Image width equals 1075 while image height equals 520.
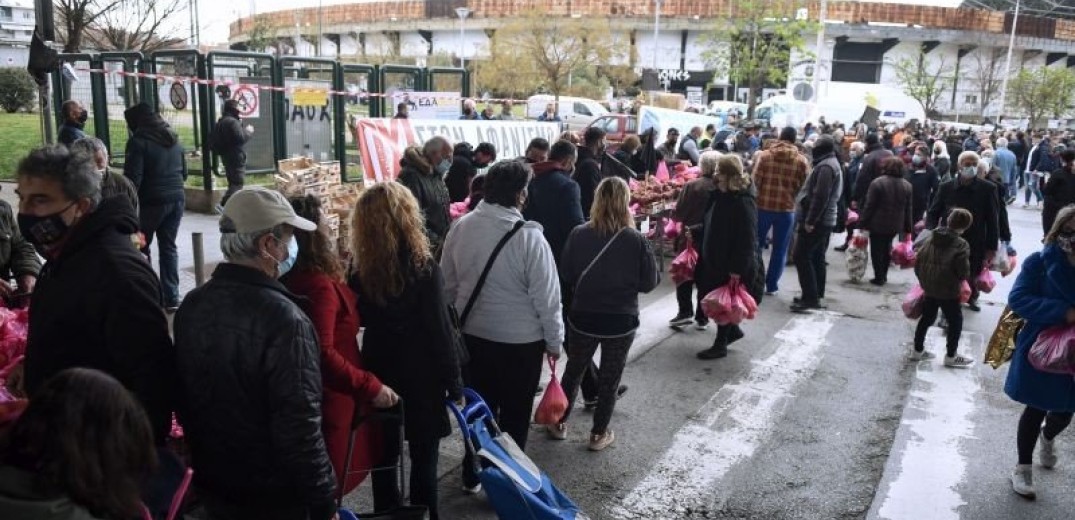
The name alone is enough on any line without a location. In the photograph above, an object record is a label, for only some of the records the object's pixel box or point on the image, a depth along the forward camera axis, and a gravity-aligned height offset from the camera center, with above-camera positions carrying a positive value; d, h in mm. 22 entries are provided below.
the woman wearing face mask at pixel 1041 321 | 4305 -1079
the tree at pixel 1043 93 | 47656 +1386
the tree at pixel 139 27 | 19531 +1593
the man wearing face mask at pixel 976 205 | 8203 -917
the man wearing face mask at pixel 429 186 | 6328 -680
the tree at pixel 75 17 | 15195 +1384
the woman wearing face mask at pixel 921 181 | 12062 -1009
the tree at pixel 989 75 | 55469 +2764
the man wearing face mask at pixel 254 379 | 2467 -869
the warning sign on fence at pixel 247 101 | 13125 -109
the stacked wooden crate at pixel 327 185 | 8250 -935
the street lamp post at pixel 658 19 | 53650 +5846
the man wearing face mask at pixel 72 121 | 8047 -311
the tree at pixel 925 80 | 53606 +2203
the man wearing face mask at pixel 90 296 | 2555 -648
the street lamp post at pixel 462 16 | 56803 +5948
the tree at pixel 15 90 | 25359 -59
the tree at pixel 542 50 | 45938 +2967
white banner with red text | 9656 -498
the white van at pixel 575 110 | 33500 -296
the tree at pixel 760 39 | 35969 +3202
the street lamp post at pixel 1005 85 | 50469 +1837
